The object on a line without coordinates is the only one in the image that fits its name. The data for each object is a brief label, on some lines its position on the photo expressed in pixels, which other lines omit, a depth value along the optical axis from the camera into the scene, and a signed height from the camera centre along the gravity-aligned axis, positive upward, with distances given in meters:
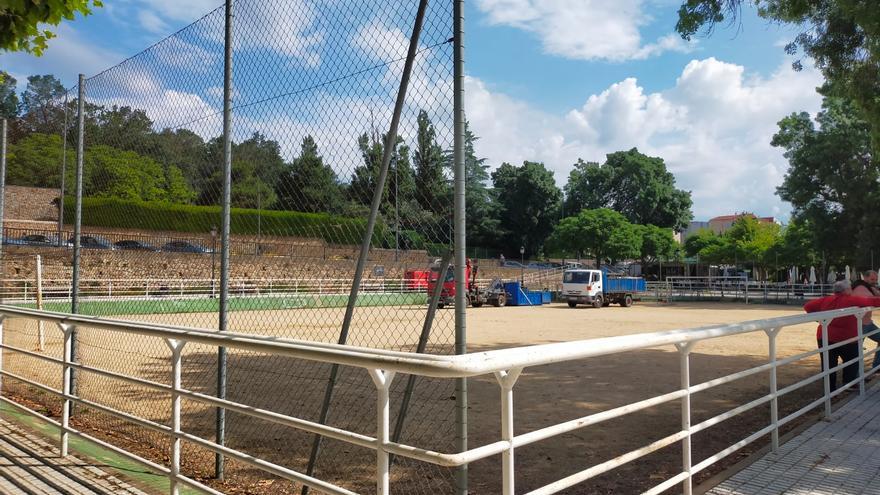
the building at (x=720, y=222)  128.46 +9.84
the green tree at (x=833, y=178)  38.59 +5.73
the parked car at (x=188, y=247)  19.49 +0.82
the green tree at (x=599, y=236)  55.62 +2.94
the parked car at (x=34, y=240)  28.38 +1.25
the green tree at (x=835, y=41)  10.27 +3.69
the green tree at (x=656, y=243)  62.44 +2.61
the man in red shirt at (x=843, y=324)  7.04 -0.57
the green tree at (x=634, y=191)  72.50 +8.94
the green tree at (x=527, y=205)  68.94 +6.87
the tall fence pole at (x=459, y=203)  3.17 +0.33
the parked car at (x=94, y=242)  26.81 +1.13
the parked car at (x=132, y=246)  22.10 +0.89
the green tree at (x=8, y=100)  59.95 +16.23
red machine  33.00 -1.27
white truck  33.72 -1.02
